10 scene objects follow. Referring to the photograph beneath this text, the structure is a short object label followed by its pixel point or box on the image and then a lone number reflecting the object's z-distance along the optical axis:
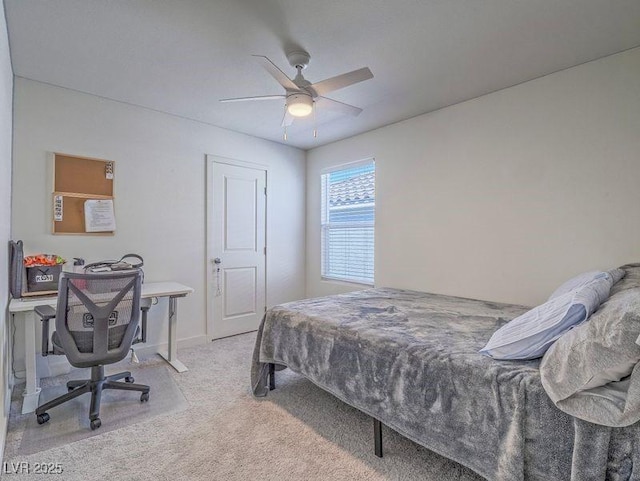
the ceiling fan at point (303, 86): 2.03
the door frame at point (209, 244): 3.74
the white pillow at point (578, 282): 1.81
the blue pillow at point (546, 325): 1.36
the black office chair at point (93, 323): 2.03
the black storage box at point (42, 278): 2.48
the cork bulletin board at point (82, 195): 2.83
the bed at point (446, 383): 1.15
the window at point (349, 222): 4.06
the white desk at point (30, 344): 2.22
